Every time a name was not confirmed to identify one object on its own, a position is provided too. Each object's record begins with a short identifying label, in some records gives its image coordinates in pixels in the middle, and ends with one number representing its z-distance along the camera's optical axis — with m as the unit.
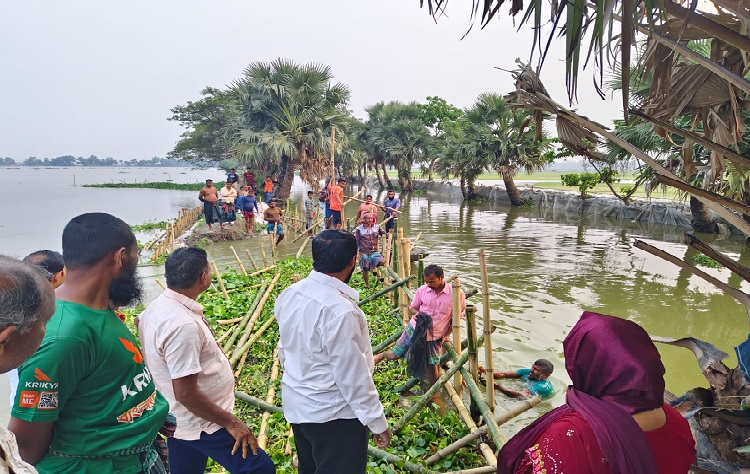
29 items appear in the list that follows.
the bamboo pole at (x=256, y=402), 3.70
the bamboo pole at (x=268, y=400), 3.28
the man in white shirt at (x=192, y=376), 1.91
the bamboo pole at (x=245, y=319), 5.14
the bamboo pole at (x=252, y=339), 4.63
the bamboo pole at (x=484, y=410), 2.86
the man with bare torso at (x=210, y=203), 13.09
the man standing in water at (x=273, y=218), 11.85
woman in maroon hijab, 1.14
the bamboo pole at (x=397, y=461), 2.93
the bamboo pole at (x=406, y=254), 6.27
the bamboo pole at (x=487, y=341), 3.48
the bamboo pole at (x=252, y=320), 4.88
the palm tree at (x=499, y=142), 20.73
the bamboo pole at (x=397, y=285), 5.55
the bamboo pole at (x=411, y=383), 3.98
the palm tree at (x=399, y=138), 32.97
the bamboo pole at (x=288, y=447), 3.20
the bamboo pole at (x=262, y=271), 8.40
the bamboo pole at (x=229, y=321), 5.72
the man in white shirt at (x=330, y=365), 1.94
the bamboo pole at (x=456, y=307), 3.67
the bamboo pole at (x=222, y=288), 6.96
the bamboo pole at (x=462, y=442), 2.97
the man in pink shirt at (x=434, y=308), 4.25
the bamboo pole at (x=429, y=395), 3.45
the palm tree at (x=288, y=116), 17.58
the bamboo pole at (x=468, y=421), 2.75
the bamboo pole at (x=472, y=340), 3.32
